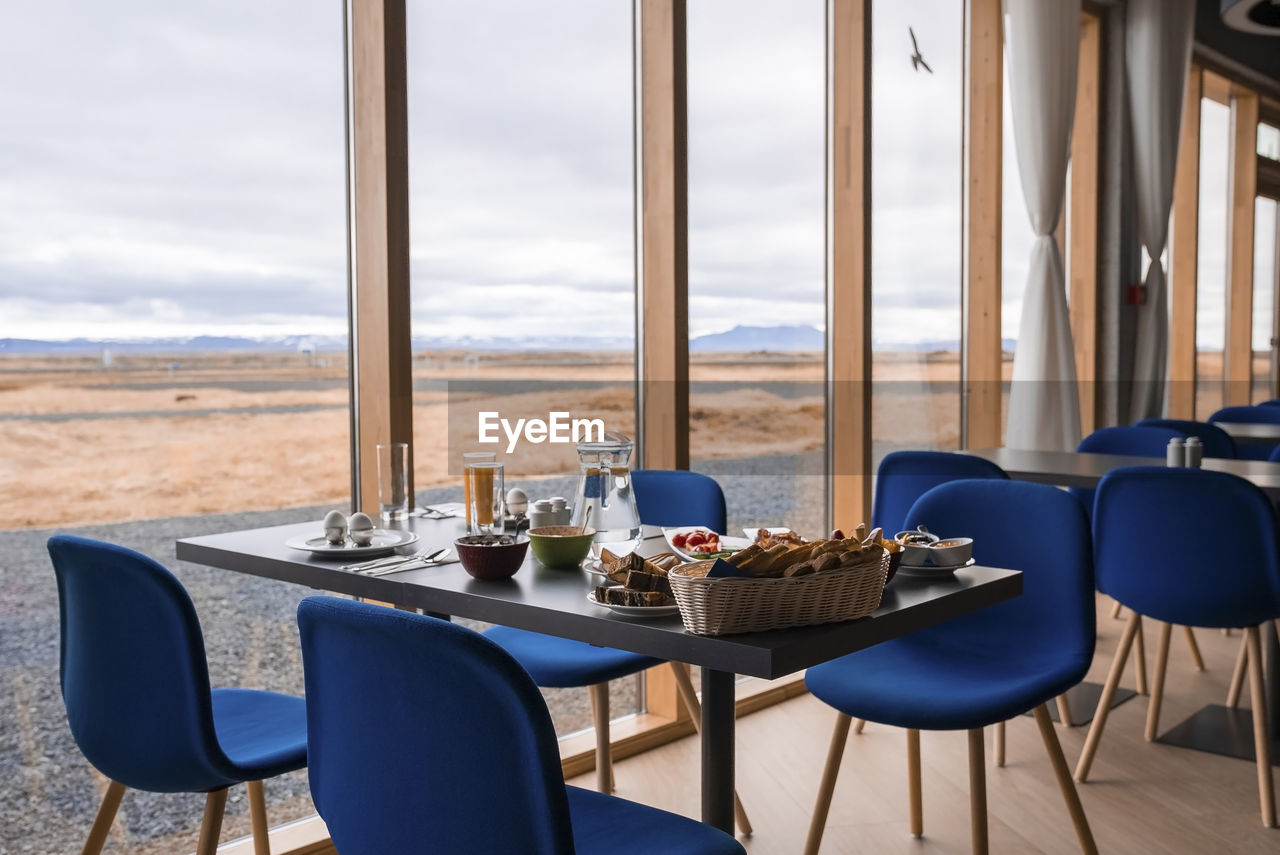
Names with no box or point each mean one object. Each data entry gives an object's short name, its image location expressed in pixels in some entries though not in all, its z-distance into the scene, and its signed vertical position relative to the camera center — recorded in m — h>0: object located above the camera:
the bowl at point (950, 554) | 1.68 -0.29
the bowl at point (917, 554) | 1.69 -0.29
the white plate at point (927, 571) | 1.68 -0.32
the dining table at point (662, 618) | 1.28 -0.33
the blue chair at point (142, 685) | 1.56 -0.46
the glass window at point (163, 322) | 2.16 +0.12
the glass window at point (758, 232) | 3.59 +0.49
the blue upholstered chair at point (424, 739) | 1.03 -0.37
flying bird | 4.40 +1.28
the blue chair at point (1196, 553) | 2.48 -0.45
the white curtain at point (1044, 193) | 4.59 +0.77
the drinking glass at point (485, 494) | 1.92 -0.22
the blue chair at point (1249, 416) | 5.37 -0.25
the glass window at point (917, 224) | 4.28 +0.61
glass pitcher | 1.77 -0.20
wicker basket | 1.28 -0.28
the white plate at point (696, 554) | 1.61 -0.29
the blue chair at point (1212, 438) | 4.31 -0.29
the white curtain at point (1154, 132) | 5.53 +1.22
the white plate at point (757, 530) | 1.73 -0.27
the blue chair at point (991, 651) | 1.90 -0.57
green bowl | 1.75 -0.29
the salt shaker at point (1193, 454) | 3.11 -0.25
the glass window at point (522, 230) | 2.85 +0.41
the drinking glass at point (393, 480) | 2.09 -0.21
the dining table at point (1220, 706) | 2.95 -0.86
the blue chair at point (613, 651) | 2.20 -0.59
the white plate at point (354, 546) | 1.82 -0.30
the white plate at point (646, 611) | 1.39 -0.31
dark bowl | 1.64 -0.28
